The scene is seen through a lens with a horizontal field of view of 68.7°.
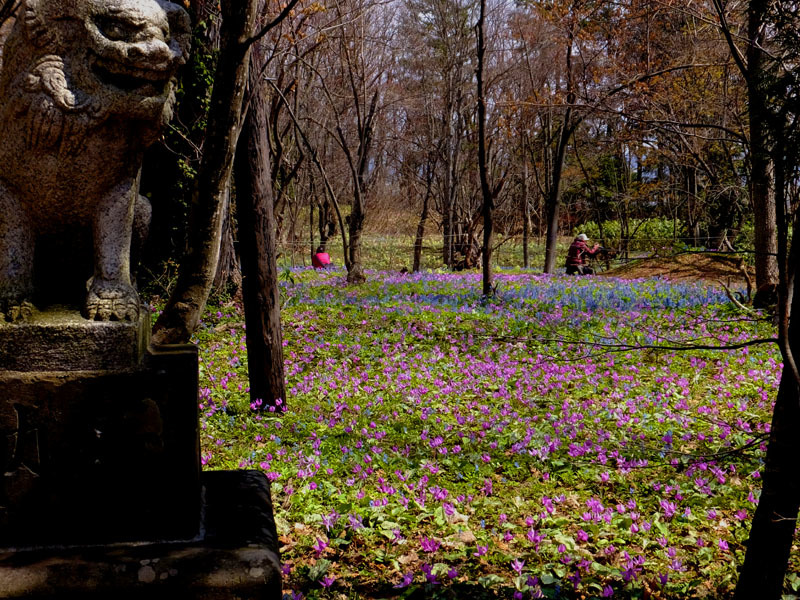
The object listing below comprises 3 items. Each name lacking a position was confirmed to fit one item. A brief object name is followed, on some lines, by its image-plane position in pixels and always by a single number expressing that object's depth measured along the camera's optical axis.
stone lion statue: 2.22
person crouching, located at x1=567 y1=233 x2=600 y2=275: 18.91
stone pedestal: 2.21
